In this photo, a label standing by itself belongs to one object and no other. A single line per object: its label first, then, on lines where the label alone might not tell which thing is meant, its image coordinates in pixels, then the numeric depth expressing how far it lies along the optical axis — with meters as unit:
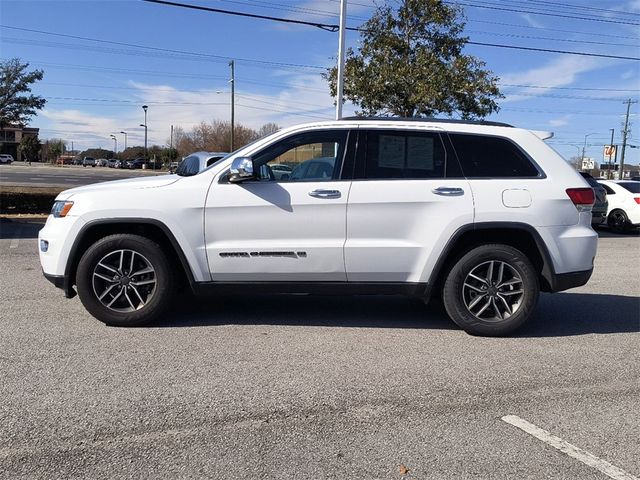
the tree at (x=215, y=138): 57.31
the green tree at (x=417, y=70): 15.74
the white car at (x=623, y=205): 15.96
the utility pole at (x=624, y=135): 60.96
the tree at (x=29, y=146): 95.39
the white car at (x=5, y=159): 75.82
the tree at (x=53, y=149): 103.73
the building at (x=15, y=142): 99.62
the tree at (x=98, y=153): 133.12
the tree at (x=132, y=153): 109.66
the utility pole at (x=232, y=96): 44.62
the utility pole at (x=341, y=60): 16.06
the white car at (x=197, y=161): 11.38
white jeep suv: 5.11
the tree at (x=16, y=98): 17.08
